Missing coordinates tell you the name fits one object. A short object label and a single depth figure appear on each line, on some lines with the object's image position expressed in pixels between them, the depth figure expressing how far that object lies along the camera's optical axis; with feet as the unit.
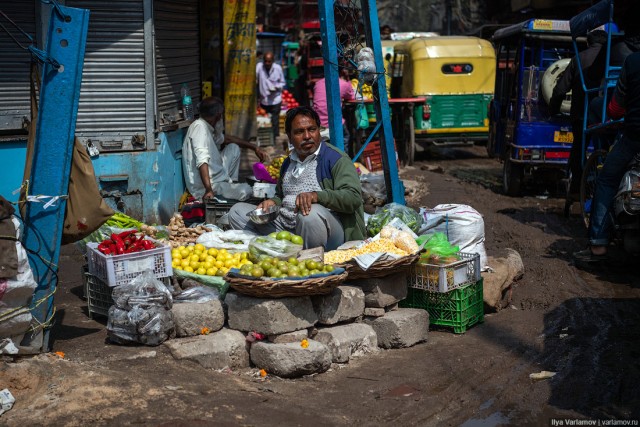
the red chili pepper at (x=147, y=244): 20.05
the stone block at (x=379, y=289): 20.12
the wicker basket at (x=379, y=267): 19.58
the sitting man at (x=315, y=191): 21.35
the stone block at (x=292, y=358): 17.76
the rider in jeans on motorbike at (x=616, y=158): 25.13
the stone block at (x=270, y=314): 18.16
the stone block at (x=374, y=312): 20.12
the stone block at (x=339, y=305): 19.34
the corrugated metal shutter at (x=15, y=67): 28.96
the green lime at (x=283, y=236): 20.93
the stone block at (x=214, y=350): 17.90
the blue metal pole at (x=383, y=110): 27.20
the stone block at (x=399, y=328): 19.86
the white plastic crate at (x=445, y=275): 20.57
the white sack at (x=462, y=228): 23.81
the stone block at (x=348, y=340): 18.85
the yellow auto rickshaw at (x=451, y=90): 56.29
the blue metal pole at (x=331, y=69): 26.73
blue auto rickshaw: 39.65
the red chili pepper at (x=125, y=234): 20.29
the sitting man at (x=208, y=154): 29.71
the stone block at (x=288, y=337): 18.30
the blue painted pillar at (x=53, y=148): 16.96
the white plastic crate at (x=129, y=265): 19.21
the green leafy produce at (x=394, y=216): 24.32
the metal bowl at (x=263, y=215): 22.44
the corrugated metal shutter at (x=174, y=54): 32.07
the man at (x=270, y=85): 66.28
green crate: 20.97
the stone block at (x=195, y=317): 18.70
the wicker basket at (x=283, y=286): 17.84
